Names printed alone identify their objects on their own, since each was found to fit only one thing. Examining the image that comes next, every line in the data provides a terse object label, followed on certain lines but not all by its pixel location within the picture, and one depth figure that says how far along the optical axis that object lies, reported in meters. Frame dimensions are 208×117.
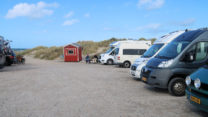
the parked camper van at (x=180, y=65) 5.73
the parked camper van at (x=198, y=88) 3.55
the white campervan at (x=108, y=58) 18.45
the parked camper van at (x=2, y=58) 12.42
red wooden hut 24.13
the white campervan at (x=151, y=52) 8.17
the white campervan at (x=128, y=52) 14.86
